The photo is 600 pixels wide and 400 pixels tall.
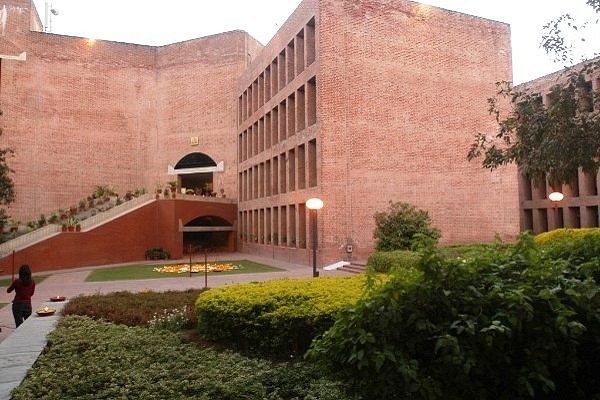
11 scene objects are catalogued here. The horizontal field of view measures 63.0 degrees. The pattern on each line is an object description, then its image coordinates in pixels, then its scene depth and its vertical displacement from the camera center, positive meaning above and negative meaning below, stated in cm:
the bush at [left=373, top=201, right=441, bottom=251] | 2131 -31
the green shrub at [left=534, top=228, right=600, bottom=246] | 1642 -61
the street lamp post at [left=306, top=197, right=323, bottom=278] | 1413 +48
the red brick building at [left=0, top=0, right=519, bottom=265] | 2583 +713
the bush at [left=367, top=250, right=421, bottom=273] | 1705 -140
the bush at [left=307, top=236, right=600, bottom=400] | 310 -77
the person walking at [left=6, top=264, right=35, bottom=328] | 995 -144
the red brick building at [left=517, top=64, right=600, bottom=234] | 3484 +84
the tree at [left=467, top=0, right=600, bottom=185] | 687 +131
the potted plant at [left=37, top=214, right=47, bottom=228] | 3150 +19
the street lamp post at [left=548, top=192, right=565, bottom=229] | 1862 +79
